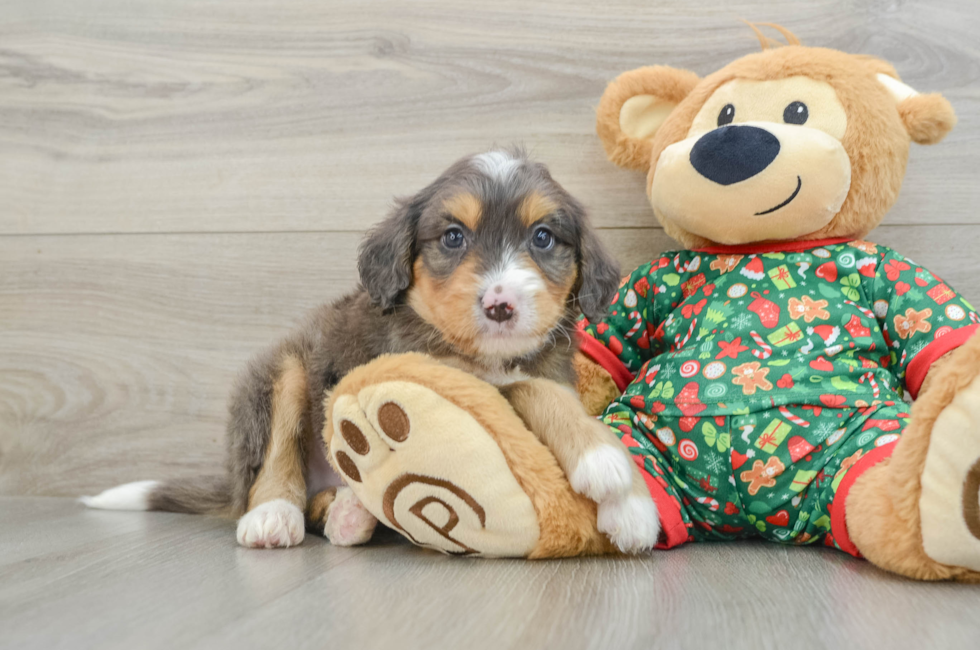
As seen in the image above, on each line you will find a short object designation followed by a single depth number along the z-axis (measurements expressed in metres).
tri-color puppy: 0.50
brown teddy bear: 0.47
